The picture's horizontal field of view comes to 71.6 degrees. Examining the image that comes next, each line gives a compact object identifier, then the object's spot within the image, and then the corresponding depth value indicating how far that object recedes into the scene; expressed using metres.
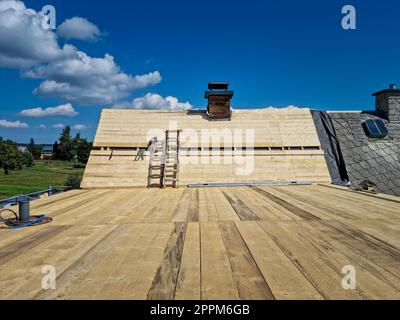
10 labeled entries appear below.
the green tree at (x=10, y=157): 51.41
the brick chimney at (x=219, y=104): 13.32
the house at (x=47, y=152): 91.82
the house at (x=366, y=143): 12.20
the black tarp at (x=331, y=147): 12.11
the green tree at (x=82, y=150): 63.05
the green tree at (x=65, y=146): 70.77
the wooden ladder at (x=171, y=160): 10.19
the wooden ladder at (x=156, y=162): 10.20
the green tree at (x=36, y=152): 82.06
